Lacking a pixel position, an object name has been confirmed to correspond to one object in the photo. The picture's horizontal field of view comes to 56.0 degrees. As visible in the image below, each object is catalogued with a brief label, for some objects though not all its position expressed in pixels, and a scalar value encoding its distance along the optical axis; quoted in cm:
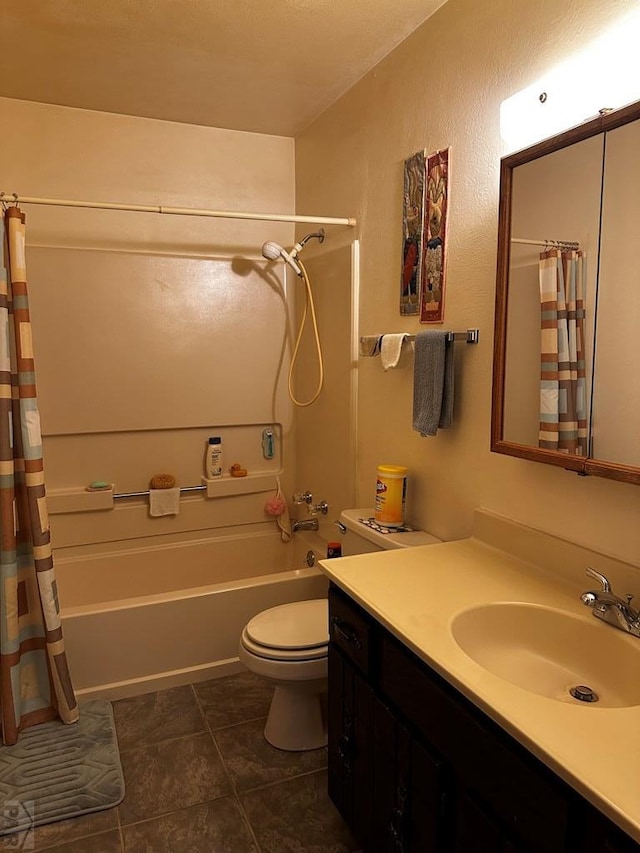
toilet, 200
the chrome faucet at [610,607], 124
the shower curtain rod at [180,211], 217
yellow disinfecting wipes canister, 213
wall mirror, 130
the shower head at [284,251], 282
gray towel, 187
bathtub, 238
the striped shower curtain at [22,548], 208
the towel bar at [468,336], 183
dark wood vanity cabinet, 94
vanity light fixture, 130
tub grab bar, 298
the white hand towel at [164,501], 301
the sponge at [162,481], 302
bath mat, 184
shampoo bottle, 311
